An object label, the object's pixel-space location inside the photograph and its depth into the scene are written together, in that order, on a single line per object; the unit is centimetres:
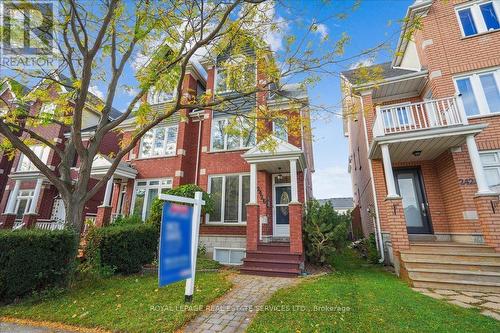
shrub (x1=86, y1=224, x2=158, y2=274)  669
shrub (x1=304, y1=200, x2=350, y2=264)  755
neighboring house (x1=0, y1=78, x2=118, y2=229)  1460
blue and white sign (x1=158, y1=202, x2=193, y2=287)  365
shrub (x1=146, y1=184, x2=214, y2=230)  916
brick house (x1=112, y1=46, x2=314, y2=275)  813
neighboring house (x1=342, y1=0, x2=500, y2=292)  633
